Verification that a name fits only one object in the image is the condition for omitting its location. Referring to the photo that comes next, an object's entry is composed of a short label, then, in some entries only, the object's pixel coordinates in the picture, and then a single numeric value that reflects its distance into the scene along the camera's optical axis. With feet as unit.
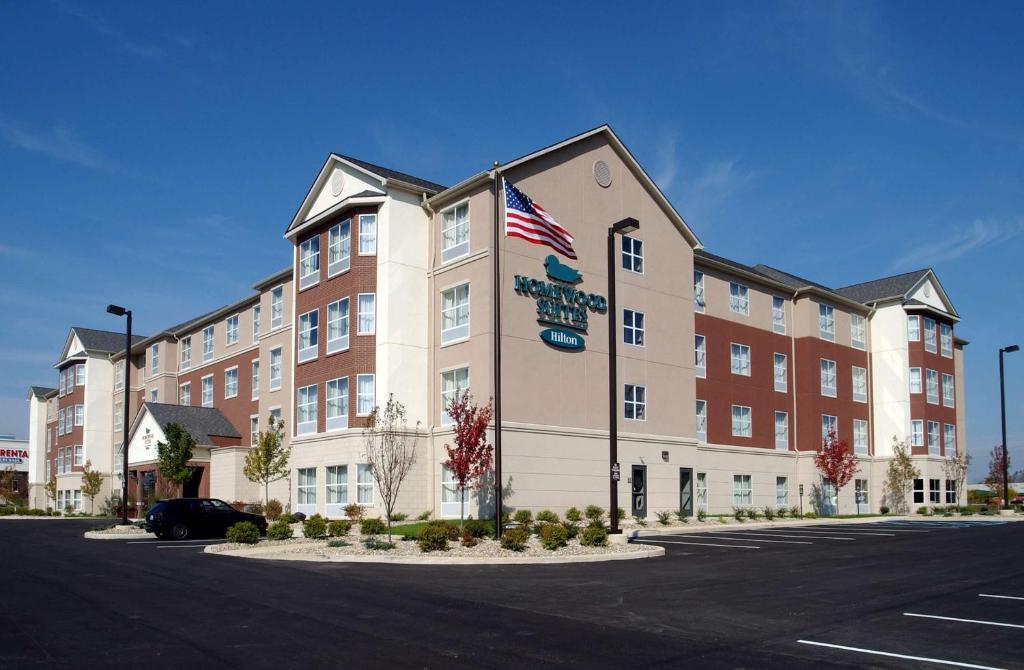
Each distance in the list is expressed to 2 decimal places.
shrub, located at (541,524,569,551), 76.69
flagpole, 79.51
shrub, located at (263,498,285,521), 124.98
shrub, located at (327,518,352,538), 88.74
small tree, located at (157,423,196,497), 148.66
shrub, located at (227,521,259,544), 85.81
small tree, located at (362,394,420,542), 100.98
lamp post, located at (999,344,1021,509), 172.86
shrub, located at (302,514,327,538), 88.84
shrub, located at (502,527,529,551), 75.15
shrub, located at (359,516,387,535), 87.25
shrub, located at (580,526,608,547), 78.64
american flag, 89.71
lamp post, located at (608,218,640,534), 83.97
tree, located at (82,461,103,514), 190.49
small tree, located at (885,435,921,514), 165.58
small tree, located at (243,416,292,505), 127.65
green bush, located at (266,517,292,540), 87.40
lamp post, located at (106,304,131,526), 118.62
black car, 106.01
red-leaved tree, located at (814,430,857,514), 152.15
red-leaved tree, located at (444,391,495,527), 100.83
